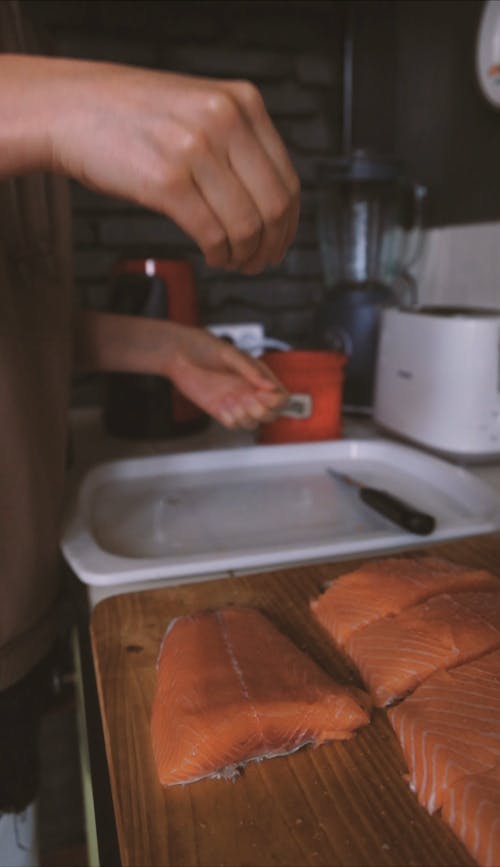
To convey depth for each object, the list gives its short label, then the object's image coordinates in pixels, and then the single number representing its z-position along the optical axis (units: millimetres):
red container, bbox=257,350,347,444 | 1263
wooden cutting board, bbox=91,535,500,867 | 438
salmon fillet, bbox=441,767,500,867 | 428
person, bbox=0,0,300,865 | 467
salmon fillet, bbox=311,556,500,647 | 670
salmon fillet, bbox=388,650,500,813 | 478
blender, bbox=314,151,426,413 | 1471
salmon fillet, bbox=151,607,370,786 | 501
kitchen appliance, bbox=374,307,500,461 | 1104
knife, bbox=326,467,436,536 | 861
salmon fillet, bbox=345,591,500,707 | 587
